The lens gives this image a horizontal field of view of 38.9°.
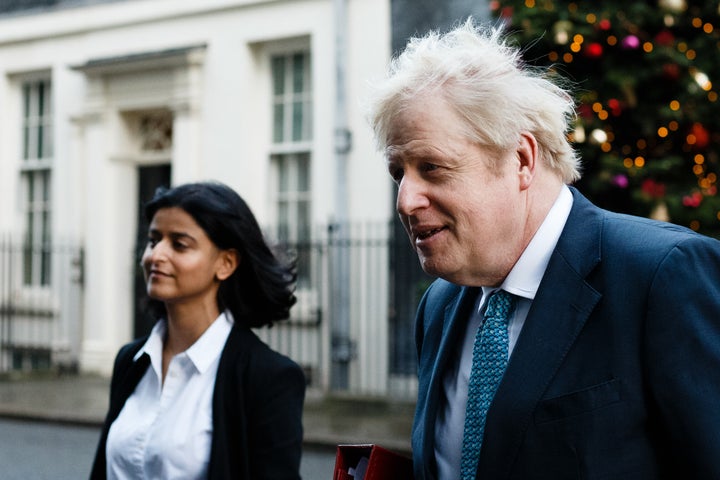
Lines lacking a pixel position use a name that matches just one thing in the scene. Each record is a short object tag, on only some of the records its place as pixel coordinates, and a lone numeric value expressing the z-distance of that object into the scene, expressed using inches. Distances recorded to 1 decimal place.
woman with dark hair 124.2
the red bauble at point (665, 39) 330.6
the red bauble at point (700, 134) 336.5
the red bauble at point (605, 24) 338.0
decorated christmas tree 327.9
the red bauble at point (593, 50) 336.2
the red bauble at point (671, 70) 329.1
